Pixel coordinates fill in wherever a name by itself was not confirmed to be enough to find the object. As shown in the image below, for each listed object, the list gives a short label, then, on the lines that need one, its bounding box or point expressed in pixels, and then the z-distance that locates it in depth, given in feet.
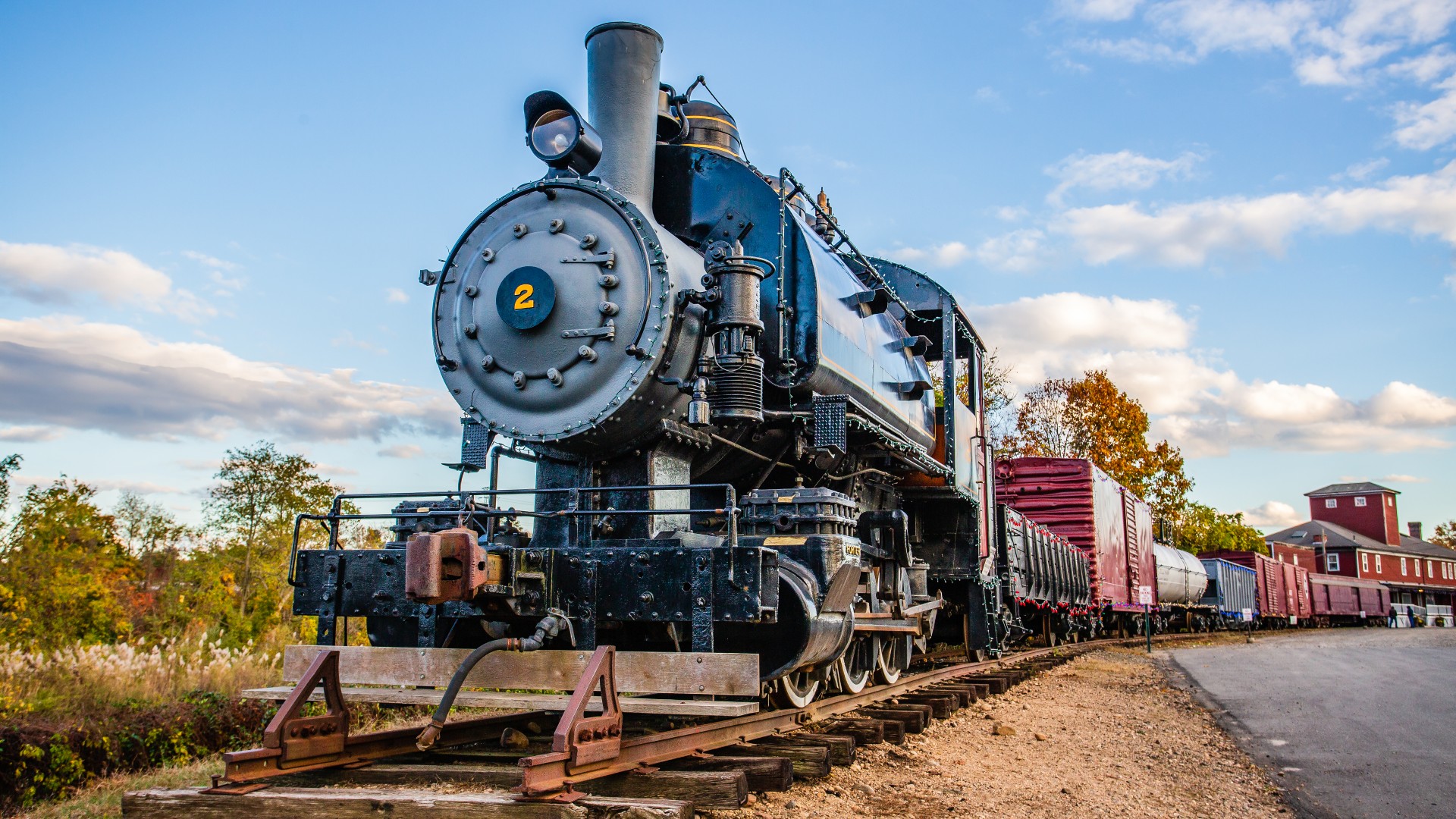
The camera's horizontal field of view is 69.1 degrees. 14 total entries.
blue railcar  105.50
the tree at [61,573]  34.40
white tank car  85.81
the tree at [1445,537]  372.38
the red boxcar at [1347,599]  155.94
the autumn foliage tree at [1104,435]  123.85
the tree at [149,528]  64.59
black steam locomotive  17.01
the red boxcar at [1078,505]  59.31
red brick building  272.72
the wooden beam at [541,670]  15.38
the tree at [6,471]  37.81
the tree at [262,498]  53.72
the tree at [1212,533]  161.07
